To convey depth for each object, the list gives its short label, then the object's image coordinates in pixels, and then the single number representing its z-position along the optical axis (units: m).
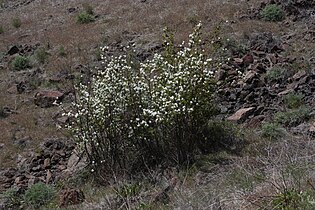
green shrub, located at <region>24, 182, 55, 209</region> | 7.76
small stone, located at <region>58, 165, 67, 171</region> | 9.43
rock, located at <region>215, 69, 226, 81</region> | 10.23
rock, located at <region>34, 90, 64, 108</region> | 12.74
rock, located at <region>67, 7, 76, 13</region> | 21.27
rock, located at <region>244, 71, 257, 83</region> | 10.36
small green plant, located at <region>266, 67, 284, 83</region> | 10.39
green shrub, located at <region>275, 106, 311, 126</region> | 8.60
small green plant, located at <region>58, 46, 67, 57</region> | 15.70
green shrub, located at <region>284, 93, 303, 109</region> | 9.18
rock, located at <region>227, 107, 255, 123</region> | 9.25
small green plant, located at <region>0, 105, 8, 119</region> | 12.53
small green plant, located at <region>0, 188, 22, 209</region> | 8.13
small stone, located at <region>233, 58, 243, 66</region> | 11.25
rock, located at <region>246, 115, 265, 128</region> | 9.00
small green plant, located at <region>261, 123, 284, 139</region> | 8.08
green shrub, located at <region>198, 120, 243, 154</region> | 8.50
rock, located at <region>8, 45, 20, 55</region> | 17.30
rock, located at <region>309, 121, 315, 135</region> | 7.77
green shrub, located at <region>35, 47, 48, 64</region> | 15.77
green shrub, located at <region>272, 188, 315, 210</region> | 3.92
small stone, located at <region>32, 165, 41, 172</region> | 9.59
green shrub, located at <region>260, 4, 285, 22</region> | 13.52
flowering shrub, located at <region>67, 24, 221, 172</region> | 8.05
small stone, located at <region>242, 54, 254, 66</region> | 11.29
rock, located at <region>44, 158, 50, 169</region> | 9.66
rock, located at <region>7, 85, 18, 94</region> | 14.07
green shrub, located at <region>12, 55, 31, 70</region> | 15.64
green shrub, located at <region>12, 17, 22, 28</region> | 20.73
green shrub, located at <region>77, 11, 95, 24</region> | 18.45
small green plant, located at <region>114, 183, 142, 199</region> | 5.67
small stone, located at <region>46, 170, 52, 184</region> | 8.99
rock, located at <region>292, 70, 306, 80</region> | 10.07
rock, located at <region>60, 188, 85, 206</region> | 7.18
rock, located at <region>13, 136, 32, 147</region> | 10.88
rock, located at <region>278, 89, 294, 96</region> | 9.72
